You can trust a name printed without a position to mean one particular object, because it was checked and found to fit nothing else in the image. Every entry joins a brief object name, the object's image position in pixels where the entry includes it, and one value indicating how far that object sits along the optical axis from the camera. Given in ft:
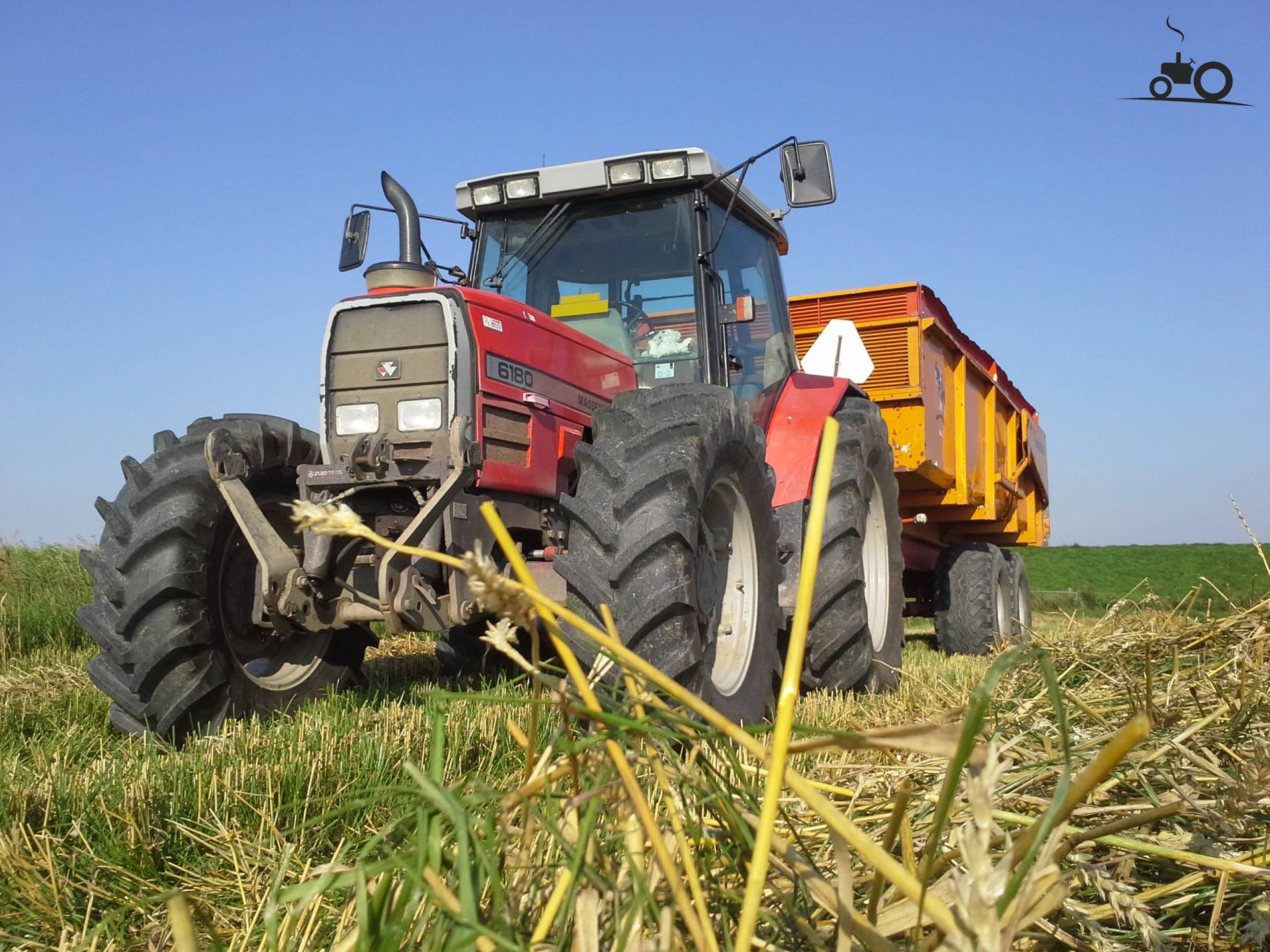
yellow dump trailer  23.06
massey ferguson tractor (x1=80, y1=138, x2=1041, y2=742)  11.93
